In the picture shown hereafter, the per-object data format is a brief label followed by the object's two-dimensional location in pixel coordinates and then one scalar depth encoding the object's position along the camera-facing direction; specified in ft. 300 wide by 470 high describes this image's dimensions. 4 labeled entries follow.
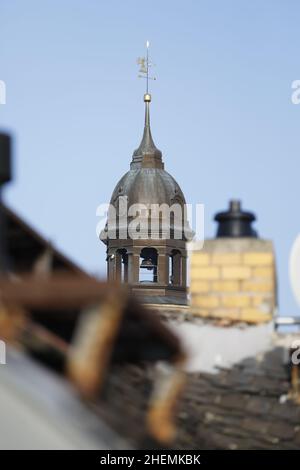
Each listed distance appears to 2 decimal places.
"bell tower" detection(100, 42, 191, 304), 207.82
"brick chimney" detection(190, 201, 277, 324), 44.37
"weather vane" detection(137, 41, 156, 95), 225.15
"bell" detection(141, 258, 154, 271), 211.82
